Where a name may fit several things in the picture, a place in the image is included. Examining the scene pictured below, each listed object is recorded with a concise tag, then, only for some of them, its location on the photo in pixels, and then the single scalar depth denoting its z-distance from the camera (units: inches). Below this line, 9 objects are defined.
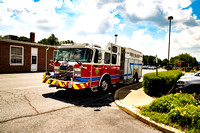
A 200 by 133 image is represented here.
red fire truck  256.7
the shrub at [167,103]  188.0
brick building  728.2
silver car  304.3
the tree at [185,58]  3209.6
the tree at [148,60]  4328.2
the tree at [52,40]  3024.1
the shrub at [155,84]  297.1
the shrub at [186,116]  147.9
